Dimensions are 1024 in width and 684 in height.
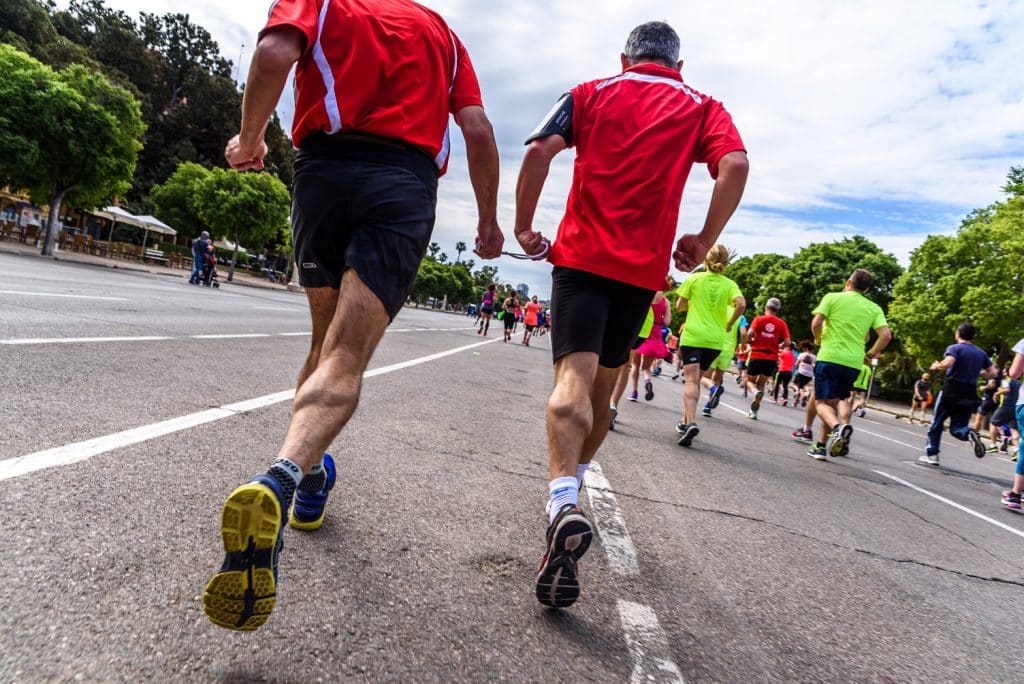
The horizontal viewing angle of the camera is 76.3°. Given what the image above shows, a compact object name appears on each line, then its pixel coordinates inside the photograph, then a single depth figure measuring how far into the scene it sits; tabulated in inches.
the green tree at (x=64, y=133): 895.1
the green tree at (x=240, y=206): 1622.8
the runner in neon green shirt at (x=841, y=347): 288.8
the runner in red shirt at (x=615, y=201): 104.4
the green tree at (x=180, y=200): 1977.1
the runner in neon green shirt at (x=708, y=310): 291.7
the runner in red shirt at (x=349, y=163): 77.9
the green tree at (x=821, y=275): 2231.8
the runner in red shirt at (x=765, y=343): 471.2
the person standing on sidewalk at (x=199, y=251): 955.3
